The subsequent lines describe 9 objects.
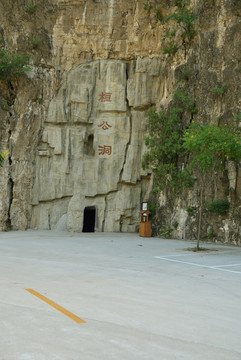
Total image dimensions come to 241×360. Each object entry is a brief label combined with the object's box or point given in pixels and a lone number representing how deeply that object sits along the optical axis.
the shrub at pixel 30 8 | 24.77
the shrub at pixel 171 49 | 22.39
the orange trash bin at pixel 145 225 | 20.73
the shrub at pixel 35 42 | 24.39
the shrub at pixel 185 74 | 20.75
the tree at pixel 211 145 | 14.25
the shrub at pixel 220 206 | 17.70
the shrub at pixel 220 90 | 18.75
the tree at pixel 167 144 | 20.25
